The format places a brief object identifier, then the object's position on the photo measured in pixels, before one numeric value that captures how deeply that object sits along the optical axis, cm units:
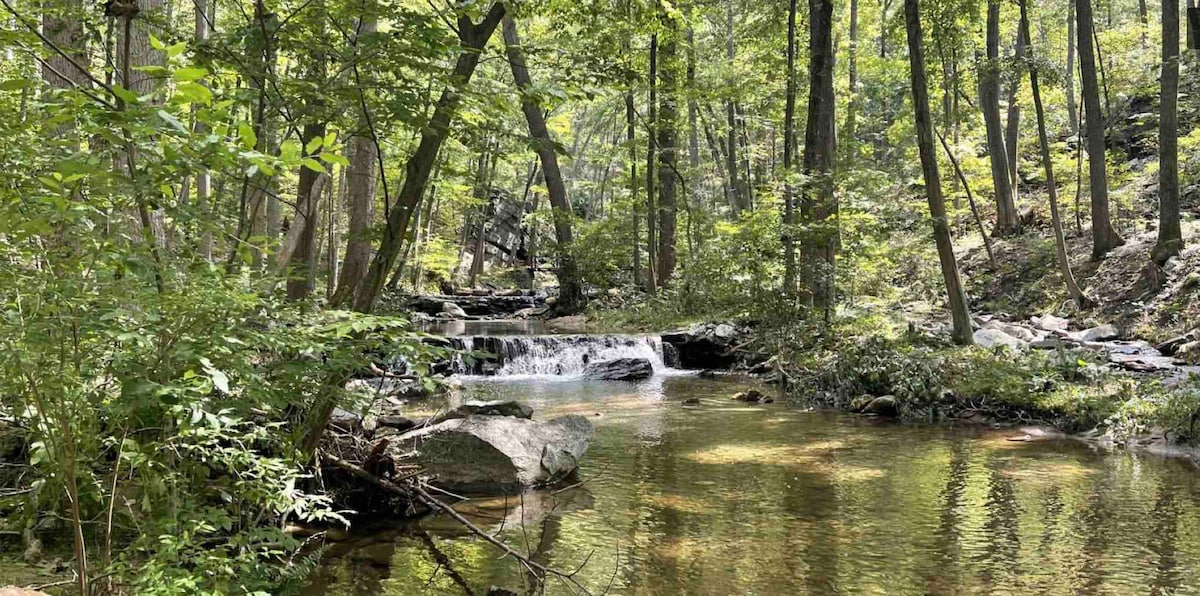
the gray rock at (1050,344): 1215
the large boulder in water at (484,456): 614
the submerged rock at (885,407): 989
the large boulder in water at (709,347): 1530
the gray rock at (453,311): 2409
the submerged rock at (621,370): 1410
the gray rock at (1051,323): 1444
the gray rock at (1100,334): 1312
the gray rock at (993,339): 1203
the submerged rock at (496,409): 744
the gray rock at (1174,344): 1141
